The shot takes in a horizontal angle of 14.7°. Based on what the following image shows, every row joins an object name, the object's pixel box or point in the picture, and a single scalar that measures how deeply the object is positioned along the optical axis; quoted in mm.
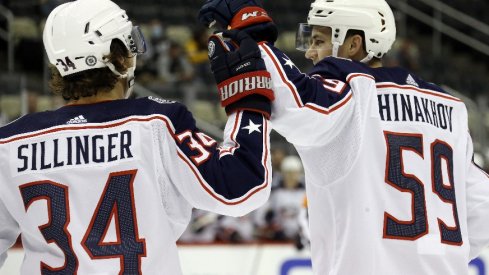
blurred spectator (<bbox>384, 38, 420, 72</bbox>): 24049
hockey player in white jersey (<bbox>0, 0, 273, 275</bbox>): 5789
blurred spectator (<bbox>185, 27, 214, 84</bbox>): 23344
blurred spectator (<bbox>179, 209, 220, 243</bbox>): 17001
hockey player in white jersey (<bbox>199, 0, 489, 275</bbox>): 6620
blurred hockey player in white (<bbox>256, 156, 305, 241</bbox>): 17159
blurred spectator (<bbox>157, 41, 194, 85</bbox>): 23186
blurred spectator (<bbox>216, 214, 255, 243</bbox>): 16800
